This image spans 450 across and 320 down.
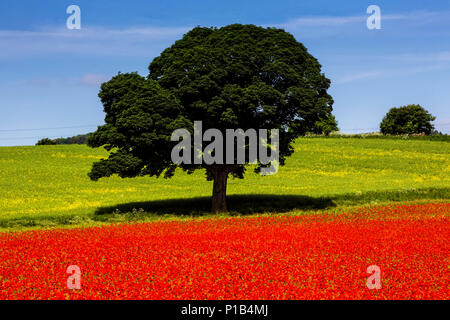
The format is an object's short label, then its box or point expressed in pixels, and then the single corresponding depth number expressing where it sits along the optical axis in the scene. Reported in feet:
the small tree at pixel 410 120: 475.72
